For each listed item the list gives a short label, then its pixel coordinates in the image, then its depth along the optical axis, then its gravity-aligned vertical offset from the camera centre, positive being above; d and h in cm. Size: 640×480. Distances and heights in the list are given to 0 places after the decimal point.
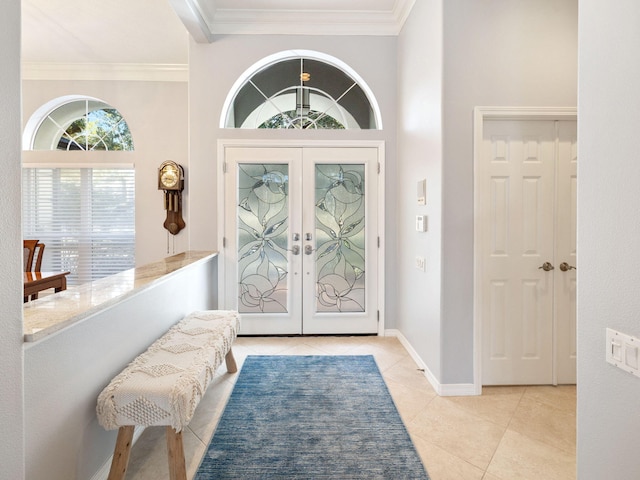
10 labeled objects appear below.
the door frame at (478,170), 244 +45
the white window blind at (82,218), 452 +21
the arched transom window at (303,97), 371 +147
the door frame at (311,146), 360 +54
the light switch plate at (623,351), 95 -33
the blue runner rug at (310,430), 173 -114
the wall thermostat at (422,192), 275 +35
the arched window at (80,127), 459 +142
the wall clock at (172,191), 418 +54
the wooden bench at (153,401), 147 -71
